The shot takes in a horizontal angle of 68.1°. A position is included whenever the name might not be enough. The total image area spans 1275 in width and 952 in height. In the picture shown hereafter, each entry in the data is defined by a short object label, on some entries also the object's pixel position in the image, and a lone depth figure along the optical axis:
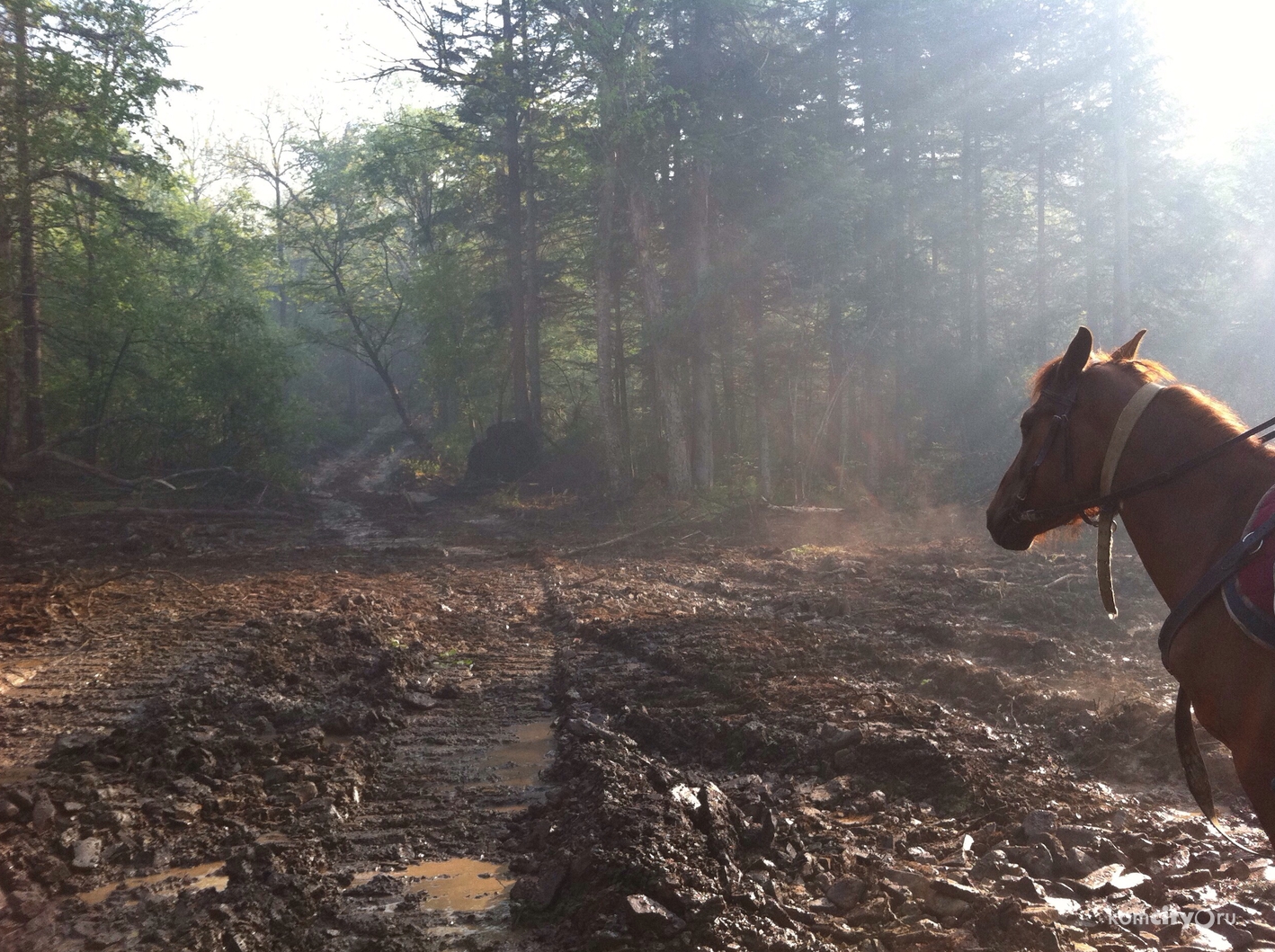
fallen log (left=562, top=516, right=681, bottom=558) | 18.48
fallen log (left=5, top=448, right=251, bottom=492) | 19.33
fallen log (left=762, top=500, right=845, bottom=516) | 22.22
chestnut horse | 3.08
